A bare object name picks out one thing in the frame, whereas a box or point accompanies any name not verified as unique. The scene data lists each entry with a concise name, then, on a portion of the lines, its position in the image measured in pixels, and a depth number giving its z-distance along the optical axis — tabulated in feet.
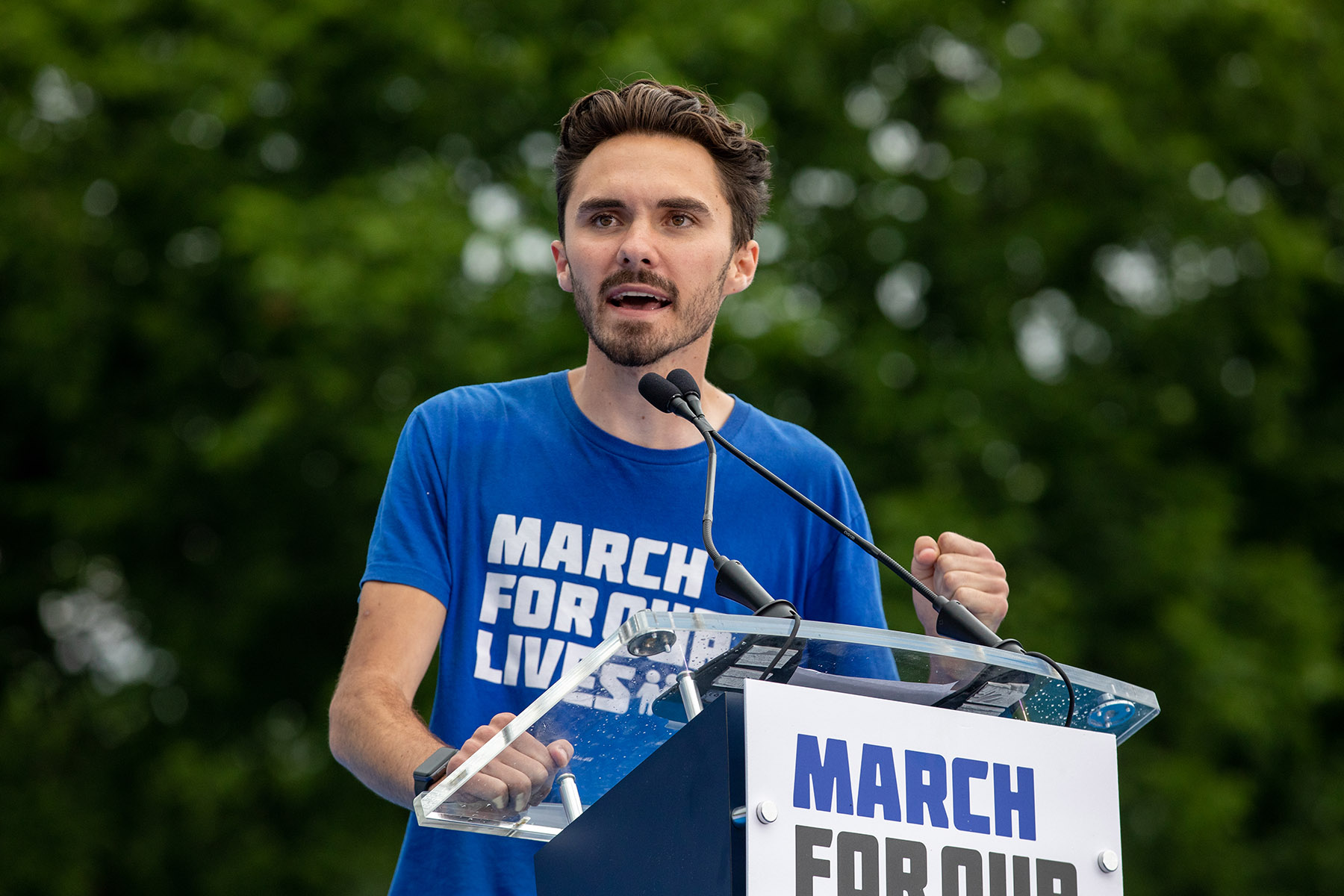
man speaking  18.73
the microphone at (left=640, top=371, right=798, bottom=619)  17.68
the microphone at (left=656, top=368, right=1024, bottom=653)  17.87
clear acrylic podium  17.41
